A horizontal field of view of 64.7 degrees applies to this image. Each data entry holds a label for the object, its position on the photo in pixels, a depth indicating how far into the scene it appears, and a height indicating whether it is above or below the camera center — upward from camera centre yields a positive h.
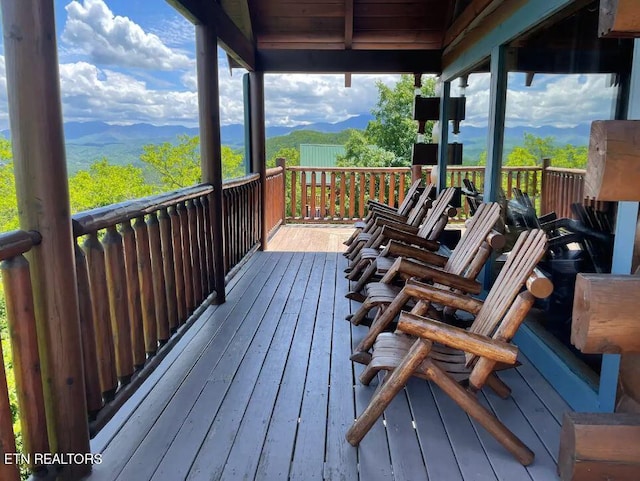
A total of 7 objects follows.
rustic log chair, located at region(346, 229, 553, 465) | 1.81 -0.77
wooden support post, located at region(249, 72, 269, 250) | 5.84 +0.06
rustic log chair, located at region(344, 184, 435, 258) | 4.33 -0.69
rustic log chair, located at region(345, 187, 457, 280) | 3.72 -0.69
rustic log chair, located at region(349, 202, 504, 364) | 2.55 -0.69
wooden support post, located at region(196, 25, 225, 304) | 3.41 +0.14
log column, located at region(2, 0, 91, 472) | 1.44 -0.18
